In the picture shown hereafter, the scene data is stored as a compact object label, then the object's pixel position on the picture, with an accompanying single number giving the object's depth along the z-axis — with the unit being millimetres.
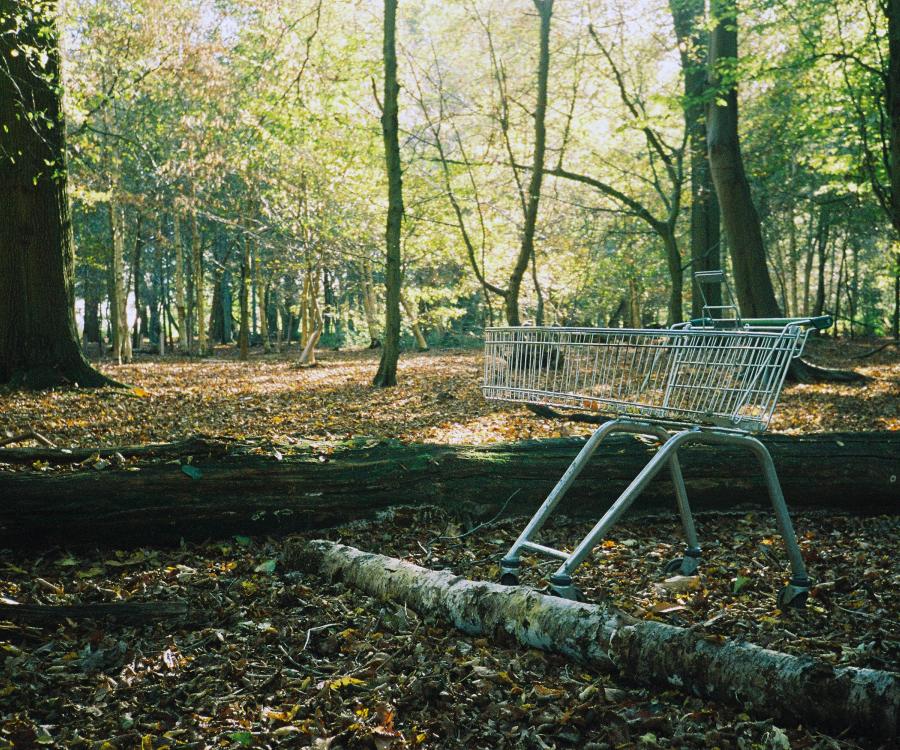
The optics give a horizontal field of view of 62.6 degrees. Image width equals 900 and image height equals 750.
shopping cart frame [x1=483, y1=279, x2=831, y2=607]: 3283
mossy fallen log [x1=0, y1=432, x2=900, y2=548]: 4664
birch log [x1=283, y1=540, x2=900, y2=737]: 2658
